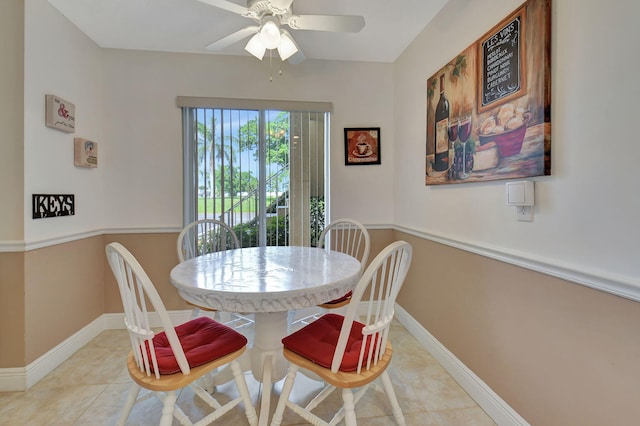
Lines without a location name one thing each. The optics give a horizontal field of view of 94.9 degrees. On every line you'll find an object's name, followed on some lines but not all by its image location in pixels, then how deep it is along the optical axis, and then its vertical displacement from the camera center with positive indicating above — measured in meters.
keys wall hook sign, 1.83 +0.03
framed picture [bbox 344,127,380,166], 2.77 +0.61
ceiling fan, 1.50 +1.02
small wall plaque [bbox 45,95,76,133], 1.91 +0.65
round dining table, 1.16 -0.32
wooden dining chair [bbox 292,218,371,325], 2.69 -0.30
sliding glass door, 2.65 +0.39
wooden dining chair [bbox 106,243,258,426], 1.08 -0.60
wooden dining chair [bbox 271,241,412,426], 1.12 -0.61
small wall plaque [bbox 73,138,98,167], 2.20 +0.44
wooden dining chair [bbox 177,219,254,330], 2.38 -0.26
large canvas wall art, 1.23 +0.53
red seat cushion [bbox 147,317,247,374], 1.16 -0.59
